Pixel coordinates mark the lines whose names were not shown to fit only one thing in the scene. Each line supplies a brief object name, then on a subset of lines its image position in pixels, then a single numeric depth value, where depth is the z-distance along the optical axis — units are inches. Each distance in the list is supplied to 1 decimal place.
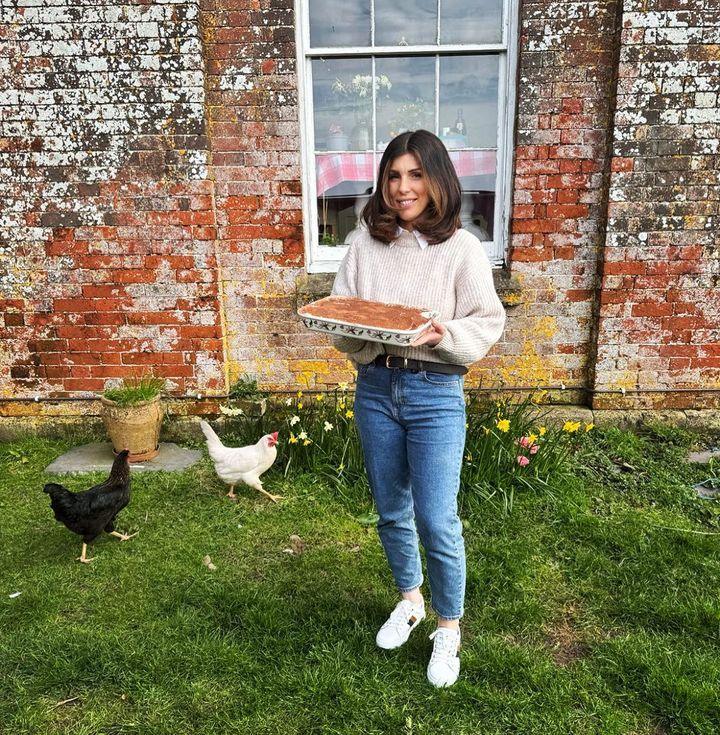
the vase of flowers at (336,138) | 190.2
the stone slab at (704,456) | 177.6
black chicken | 131.8
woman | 90.8
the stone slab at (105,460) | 178.2
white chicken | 154.1
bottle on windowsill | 188.1
